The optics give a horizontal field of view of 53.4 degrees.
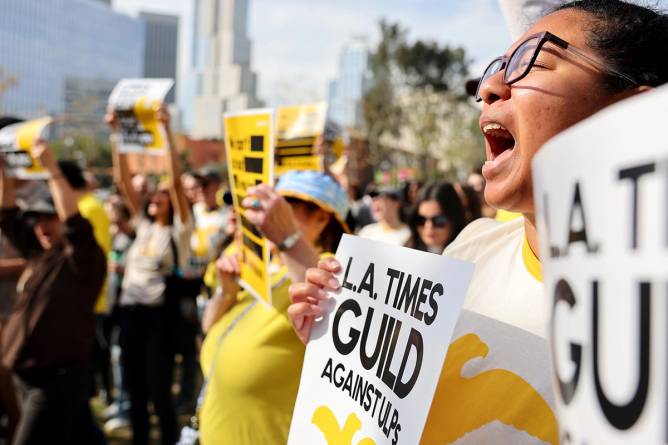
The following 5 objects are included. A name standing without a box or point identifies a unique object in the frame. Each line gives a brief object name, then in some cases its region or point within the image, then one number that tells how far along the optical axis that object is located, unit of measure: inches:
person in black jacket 136.8
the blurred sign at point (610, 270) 17.7
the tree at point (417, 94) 1095.0
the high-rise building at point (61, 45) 4773.6
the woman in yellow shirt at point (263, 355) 76.7
